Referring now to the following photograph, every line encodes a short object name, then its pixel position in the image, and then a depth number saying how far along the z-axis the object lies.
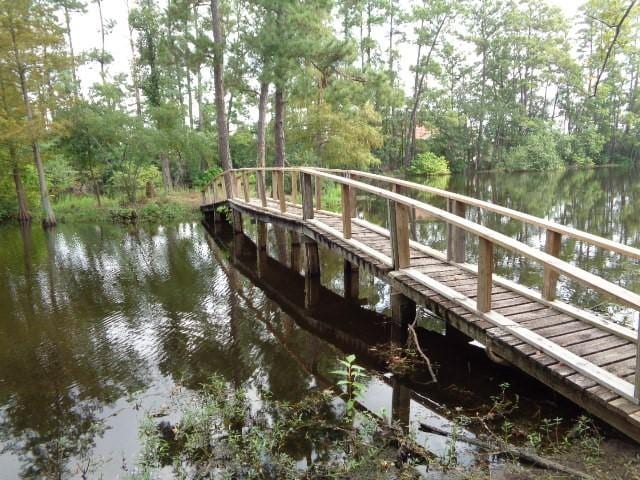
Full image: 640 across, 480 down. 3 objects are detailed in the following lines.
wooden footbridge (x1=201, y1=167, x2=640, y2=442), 2.91
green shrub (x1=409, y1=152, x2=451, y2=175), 36.00
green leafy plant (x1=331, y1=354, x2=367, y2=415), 3.61
